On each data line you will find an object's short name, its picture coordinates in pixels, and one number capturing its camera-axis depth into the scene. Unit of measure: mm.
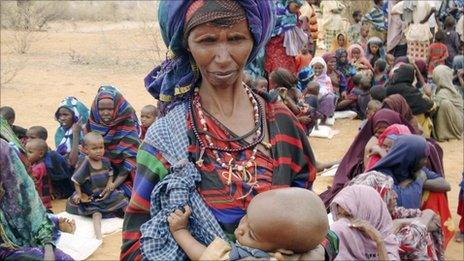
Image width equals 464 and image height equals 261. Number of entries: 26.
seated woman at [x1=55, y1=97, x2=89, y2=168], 6801
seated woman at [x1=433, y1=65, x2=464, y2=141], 9352
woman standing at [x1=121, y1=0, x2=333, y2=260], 1695
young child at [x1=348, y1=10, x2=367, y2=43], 14461
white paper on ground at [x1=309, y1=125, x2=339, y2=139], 9258
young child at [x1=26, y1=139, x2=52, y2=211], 6145
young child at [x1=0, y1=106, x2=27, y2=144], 6598
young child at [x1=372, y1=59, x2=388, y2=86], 10505
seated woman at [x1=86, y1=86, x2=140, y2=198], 6312
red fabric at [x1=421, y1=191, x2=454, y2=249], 5023
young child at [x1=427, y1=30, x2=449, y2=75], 11859
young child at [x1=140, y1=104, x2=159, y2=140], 6859
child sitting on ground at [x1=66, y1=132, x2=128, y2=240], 5977
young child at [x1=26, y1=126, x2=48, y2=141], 6512
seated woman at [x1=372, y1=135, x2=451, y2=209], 4660
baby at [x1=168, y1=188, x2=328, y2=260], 1640
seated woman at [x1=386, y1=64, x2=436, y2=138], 8188
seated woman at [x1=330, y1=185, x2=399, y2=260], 3834
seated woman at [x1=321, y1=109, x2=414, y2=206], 5562
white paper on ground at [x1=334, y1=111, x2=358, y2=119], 10266
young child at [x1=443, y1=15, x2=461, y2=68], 12469
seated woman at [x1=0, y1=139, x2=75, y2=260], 4043
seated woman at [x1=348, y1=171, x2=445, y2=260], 4236
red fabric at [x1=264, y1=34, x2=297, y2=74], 9570
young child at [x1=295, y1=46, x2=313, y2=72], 10008
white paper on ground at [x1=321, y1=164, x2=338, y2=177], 7405
